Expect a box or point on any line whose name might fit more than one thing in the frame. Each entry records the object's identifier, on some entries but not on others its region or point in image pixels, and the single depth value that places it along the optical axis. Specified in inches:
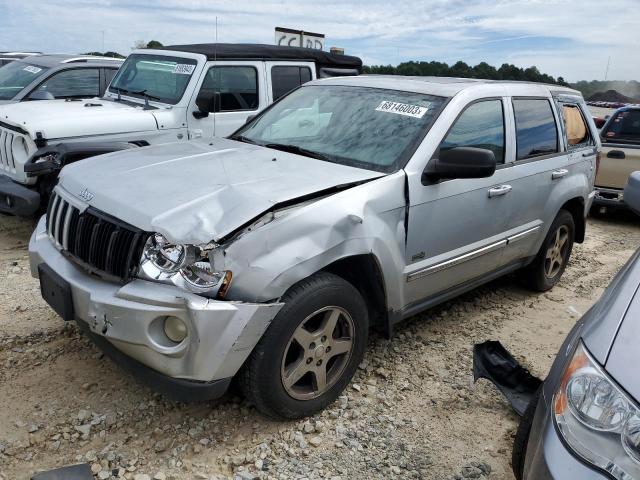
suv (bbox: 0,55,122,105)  287.1
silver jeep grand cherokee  97.5
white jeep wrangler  210.2
